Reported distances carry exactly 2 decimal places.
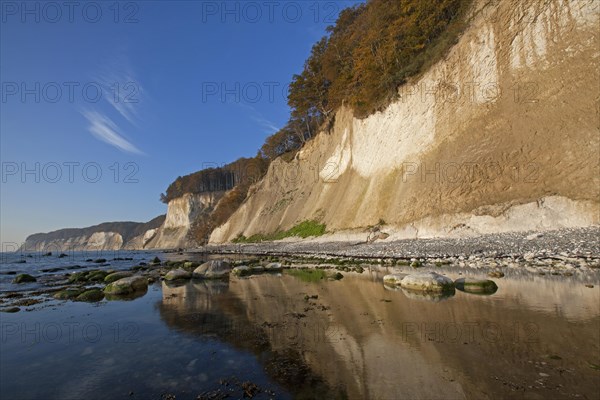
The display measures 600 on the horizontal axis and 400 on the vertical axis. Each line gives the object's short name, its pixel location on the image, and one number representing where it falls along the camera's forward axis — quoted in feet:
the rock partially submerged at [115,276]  48.03
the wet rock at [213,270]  47.64
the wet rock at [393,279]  31.74
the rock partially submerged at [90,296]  33.81
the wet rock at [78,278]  50.72
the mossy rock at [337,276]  39.36
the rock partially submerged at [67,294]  35.81
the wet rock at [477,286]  26.30
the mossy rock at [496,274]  31.71
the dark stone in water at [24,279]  53.68
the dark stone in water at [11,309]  29.01
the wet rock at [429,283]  27.13
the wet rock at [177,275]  47.70
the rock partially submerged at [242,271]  50.98
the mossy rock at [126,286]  37.22
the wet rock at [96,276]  51.90
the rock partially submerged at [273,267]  54.61
